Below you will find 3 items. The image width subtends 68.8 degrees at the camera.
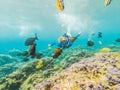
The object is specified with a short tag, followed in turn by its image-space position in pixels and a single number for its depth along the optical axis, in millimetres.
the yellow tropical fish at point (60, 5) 1384
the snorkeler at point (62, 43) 1973
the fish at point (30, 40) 2401
